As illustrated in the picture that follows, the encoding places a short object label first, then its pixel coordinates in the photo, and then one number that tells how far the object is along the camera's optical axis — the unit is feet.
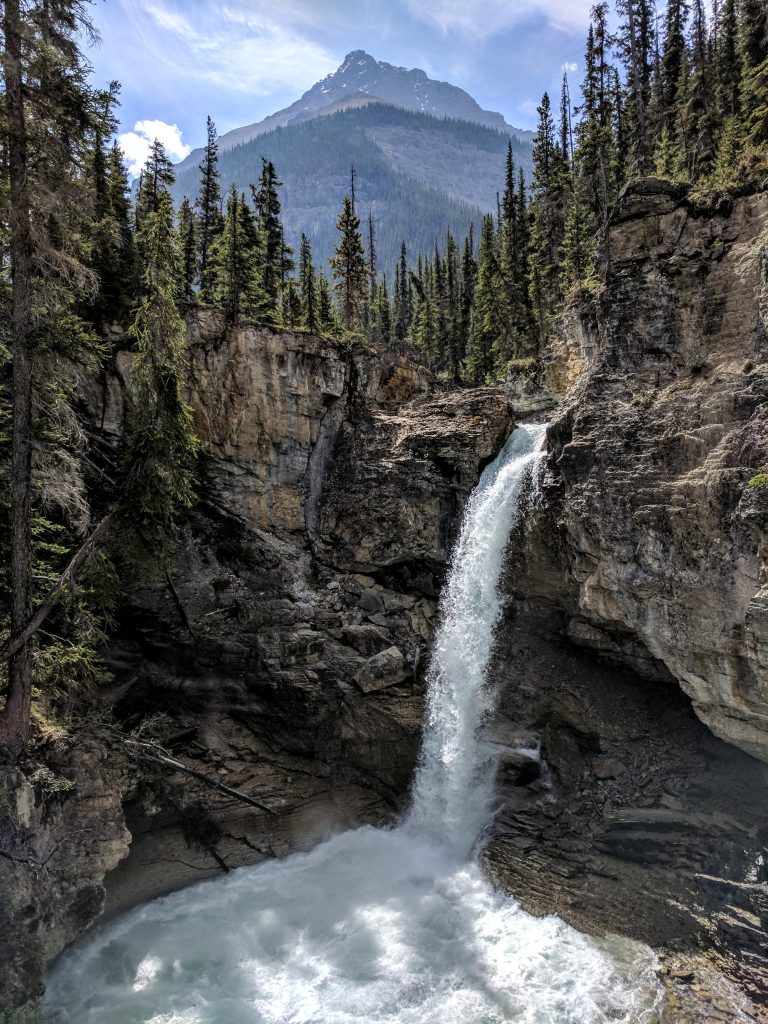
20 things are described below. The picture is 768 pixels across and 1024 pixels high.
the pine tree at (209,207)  119.96
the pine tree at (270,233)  120.88
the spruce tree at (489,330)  142.31
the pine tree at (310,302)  119.14
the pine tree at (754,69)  73.56
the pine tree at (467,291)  186.91
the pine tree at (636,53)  117.80
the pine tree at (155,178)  104.99
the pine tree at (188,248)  112.27
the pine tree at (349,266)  119.34
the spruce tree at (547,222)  126.52
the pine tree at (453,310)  173.99
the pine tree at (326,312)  138.76
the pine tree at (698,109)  101.35
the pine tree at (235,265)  97.35
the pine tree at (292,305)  120.30
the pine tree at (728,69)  109.29
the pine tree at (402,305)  218.59
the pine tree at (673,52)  140.87
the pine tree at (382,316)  202.18
